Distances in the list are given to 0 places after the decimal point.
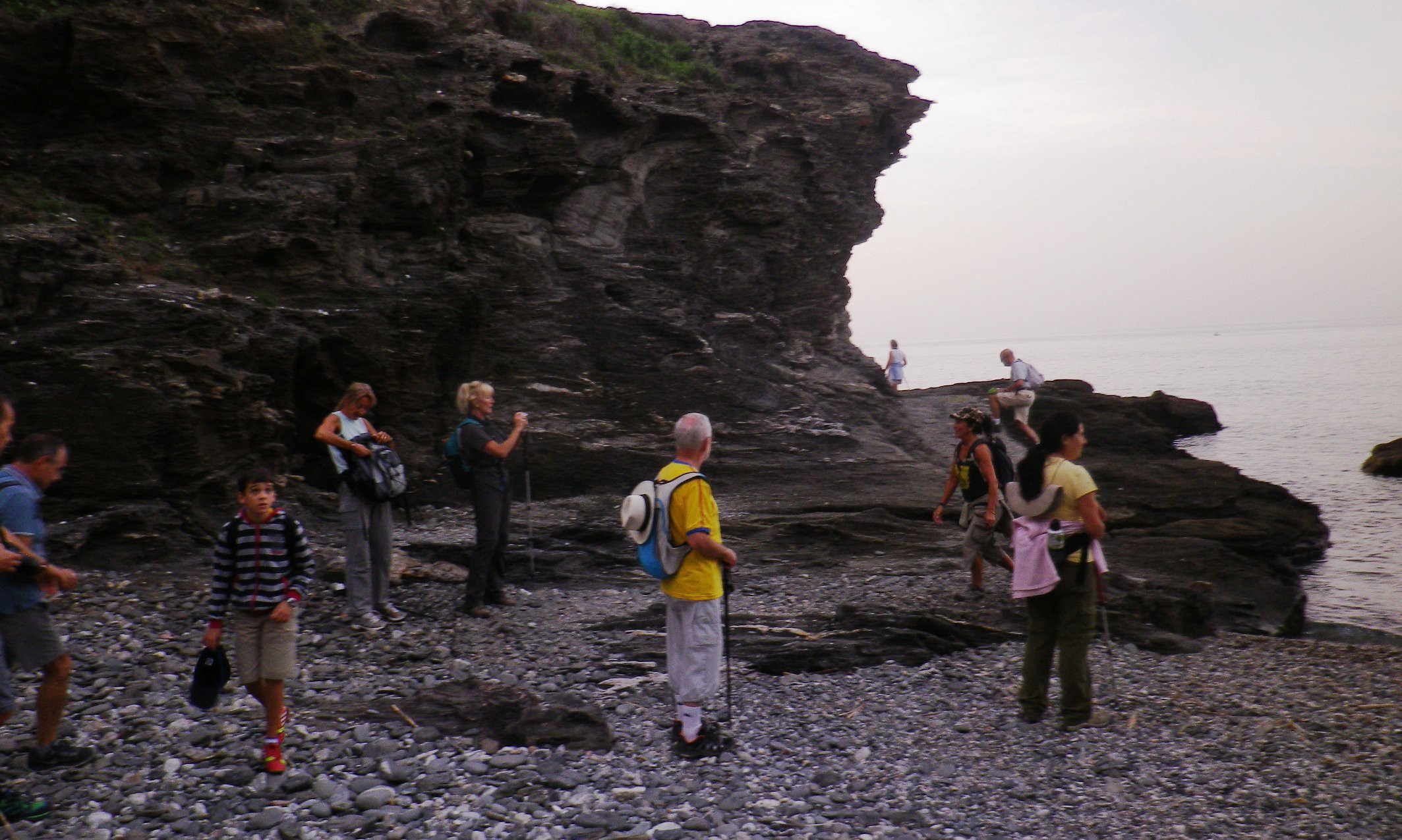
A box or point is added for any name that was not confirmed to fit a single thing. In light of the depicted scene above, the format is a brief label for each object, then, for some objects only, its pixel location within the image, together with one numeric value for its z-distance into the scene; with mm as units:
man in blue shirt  5352
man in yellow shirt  6383
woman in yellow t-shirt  7062
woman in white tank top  9000
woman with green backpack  9539
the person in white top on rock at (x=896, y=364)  35781
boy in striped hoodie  5781
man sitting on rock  21531
